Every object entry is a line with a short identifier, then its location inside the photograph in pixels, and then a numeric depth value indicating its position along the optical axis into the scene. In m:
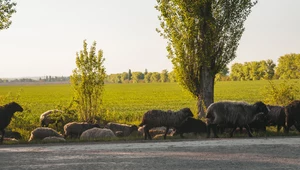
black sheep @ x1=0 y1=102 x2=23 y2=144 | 16.70
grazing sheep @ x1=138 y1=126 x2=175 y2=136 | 19.09
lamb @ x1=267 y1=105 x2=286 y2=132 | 17.86
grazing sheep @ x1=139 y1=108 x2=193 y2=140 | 16.34
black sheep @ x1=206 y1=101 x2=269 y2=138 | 16.30
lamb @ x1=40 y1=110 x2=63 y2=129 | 22.50
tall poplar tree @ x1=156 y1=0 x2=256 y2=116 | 23.81
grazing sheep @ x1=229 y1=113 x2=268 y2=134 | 16.70
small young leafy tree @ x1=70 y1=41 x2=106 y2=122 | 22.92
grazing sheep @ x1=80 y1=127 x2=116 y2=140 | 17.06
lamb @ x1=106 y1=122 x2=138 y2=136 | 19.80
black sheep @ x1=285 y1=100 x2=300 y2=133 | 16.95
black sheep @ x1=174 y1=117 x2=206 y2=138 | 17.86
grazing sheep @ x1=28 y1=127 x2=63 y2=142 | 17.94
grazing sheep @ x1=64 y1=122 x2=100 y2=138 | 19.25
